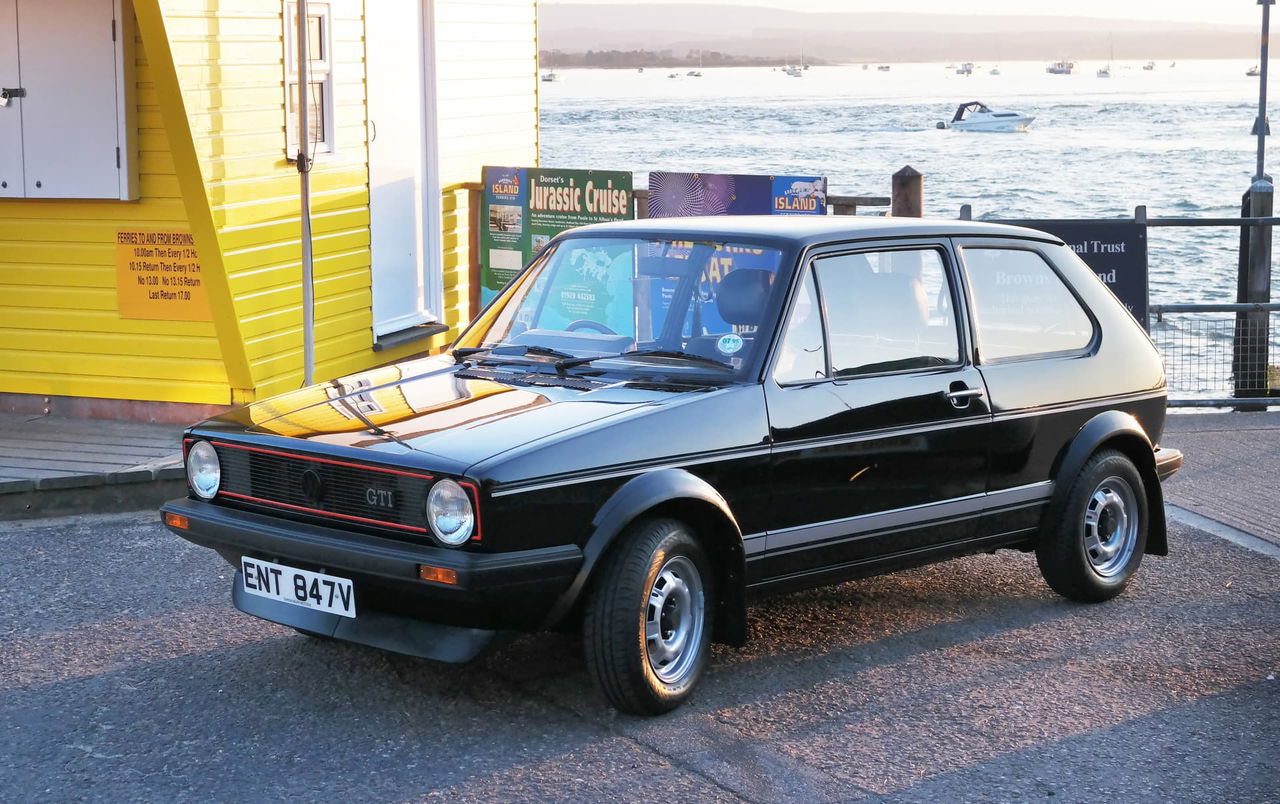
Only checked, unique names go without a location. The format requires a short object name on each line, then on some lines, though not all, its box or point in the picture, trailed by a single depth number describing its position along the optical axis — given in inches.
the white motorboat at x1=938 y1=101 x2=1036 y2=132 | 3614.7
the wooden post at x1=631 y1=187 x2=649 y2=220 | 427.5
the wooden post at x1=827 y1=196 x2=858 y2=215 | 406.3
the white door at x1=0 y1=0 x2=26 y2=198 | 352.8
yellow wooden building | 344.2
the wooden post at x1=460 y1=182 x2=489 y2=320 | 469.4
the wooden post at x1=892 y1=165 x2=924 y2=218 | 407.5
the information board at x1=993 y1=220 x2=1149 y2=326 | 426.6
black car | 186.9
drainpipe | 321.1
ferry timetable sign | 358.9
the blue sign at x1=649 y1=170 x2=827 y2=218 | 403.9
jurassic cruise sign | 432.1
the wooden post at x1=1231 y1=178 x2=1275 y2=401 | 465.1
